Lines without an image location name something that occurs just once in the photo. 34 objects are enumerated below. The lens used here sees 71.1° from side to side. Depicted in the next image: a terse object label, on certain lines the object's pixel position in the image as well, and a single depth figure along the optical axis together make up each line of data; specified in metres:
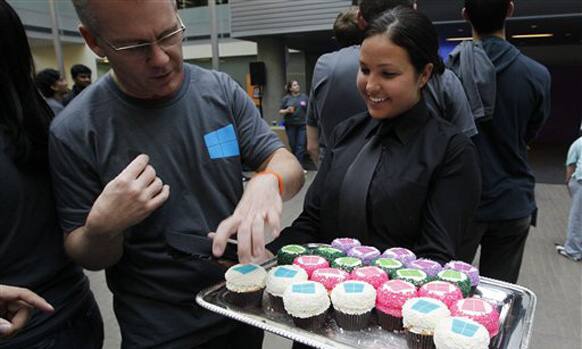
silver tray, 0.89
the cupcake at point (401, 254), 1.11
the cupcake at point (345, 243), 1.18
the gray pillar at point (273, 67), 10.27
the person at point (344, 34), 2.36
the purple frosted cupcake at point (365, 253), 1.14
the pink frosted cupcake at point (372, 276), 1.06
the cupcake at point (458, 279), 1.01
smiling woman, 1.12
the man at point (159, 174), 0.84
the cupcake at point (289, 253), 1.18
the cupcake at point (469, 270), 1.06
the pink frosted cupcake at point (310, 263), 1.13
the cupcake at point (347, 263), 1.11
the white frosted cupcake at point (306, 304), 0.97
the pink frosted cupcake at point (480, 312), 0.89
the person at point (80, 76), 4.87
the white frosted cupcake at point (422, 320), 0.89
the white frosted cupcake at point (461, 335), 0.83
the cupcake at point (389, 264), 1.08
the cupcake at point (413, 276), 1.03
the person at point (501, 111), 1.83
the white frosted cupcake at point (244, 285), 1.03
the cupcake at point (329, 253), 1.17
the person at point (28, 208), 0.98
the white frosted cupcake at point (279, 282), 1.04
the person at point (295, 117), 7.64
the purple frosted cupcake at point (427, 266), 1.06
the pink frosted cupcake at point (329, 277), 1.07
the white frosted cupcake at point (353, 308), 0.97
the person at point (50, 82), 3.82
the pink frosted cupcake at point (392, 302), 0.97
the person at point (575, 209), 3.60
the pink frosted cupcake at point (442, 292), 0.96
